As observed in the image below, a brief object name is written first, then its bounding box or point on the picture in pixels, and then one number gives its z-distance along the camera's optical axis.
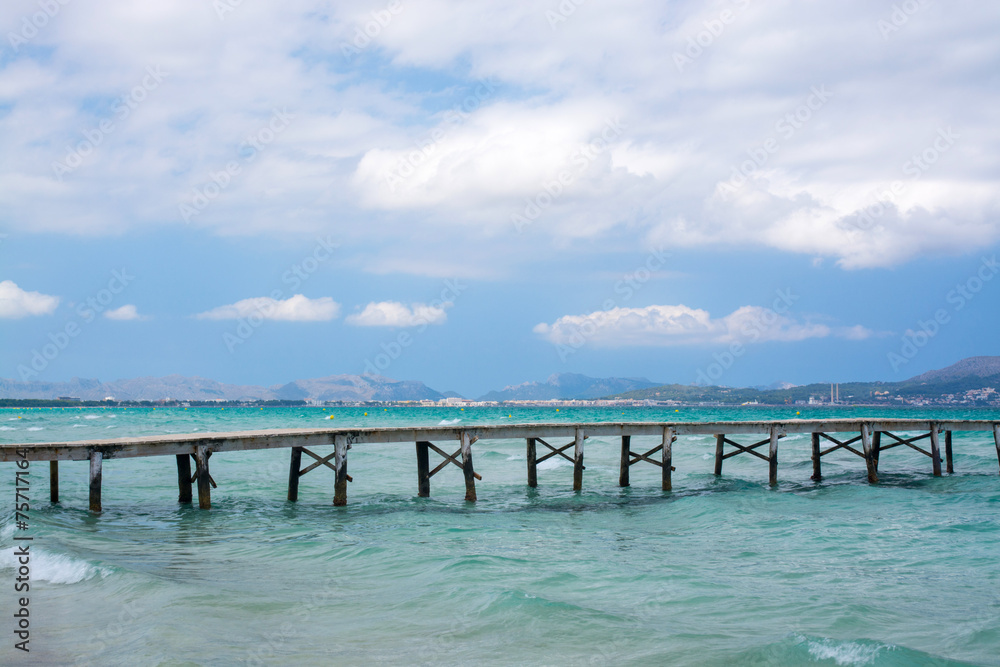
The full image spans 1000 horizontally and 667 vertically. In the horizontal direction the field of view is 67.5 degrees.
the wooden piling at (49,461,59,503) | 20.45
